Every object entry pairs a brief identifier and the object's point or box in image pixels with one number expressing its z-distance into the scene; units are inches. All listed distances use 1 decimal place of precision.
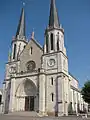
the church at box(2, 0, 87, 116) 810.5
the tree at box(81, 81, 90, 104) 892.4
